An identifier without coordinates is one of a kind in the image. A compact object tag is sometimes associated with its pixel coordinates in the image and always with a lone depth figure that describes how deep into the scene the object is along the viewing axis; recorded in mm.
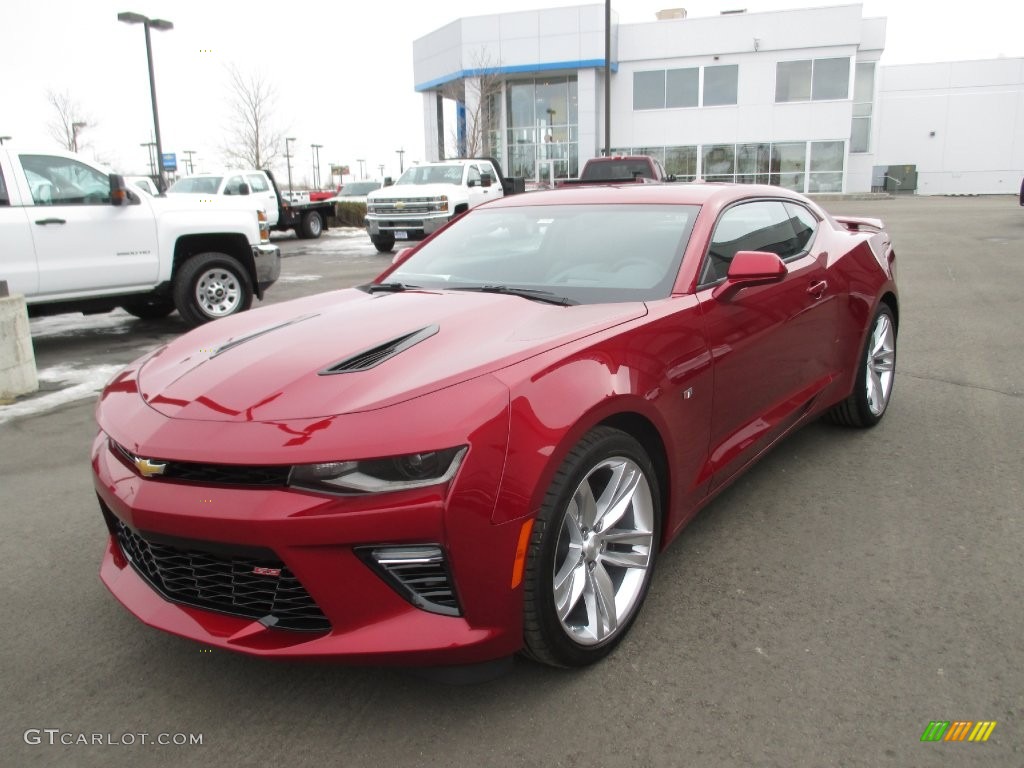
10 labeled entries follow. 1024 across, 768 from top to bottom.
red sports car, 2207
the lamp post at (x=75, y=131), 35906
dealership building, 41406
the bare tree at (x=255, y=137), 34188
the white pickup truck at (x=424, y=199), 18359
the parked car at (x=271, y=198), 20656
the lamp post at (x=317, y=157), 73038
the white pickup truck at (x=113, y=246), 7918
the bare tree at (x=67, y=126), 36384
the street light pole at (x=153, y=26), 21016
